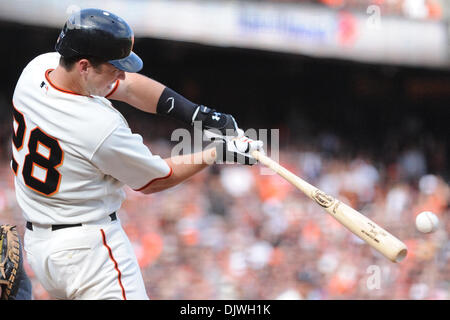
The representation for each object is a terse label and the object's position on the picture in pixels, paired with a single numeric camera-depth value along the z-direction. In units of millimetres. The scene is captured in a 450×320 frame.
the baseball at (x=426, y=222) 6594
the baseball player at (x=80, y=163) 4266
